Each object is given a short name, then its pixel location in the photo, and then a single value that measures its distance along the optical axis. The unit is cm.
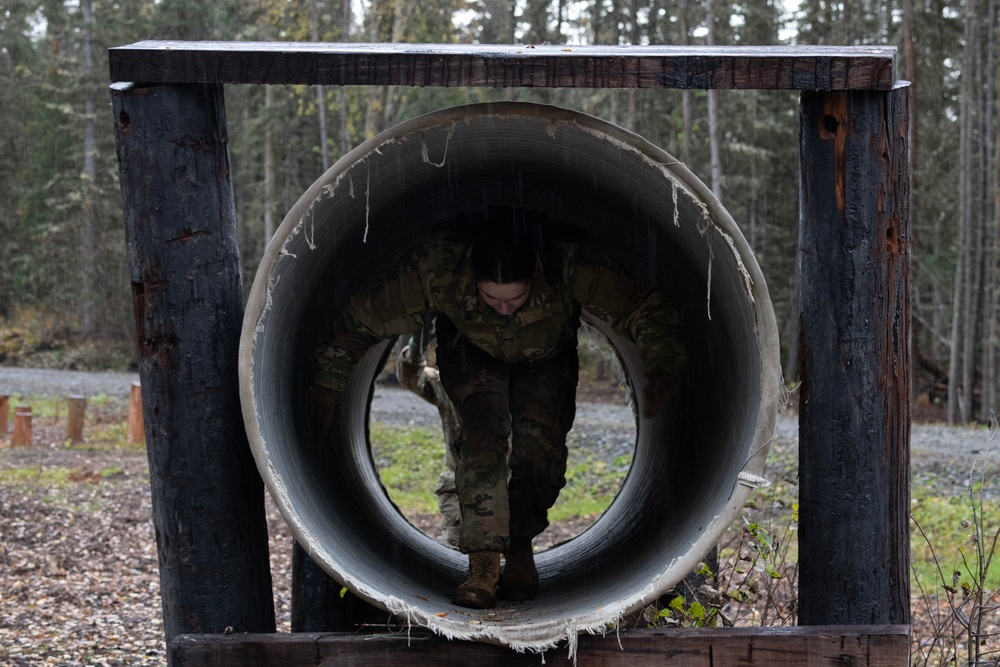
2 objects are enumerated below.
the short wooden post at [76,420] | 1425
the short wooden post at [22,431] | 1370
